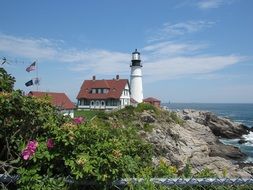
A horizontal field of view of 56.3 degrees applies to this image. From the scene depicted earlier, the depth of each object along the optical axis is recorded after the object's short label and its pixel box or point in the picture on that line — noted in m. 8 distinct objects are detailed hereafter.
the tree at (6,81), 3.74
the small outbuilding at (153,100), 46.68
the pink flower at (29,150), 2.88
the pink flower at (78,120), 3.34
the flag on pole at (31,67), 22.23
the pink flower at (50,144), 2.95
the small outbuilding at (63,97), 30.91
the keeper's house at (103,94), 39.14
